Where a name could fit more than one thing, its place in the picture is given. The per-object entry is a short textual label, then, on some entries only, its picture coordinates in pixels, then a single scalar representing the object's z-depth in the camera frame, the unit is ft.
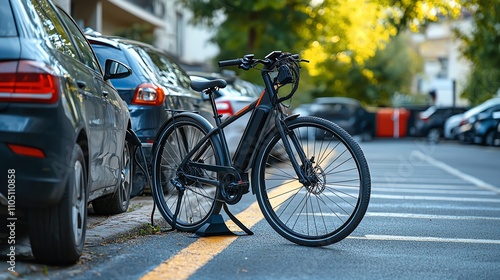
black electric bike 21.94
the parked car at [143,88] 31.63
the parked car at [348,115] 134.00
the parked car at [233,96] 46.91
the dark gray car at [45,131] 16.67
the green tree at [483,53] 92.92
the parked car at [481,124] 113.29
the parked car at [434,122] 137.49
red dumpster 148.66
